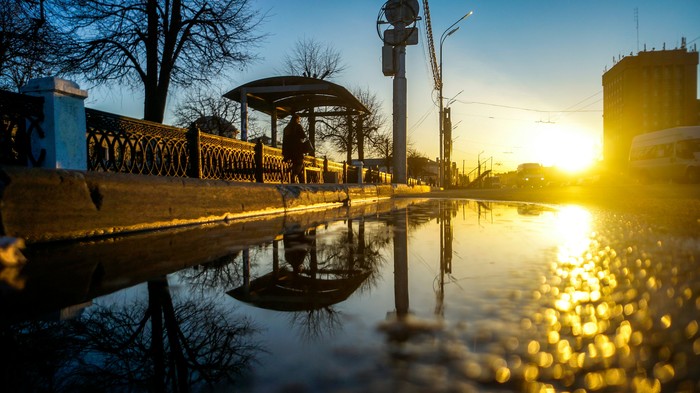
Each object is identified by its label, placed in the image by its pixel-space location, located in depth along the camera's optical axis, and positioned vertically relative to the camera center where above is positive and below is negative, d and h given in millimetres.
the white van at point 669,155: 17469 +1326
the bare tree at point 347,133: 35875 +4946
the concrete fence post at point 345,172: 15927 +599
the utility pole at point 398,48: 16672 +5495
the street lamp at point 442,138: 29056 +3894
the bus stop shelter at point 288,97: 14359 +3375
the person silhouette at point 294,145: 10281 +1052
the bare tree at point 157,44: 14398 +5239
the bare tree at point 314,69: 35375 +9916
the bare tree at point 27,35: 13422 +4908
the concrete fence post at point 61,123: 4262 +690
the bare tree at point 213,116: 36400 +6603
